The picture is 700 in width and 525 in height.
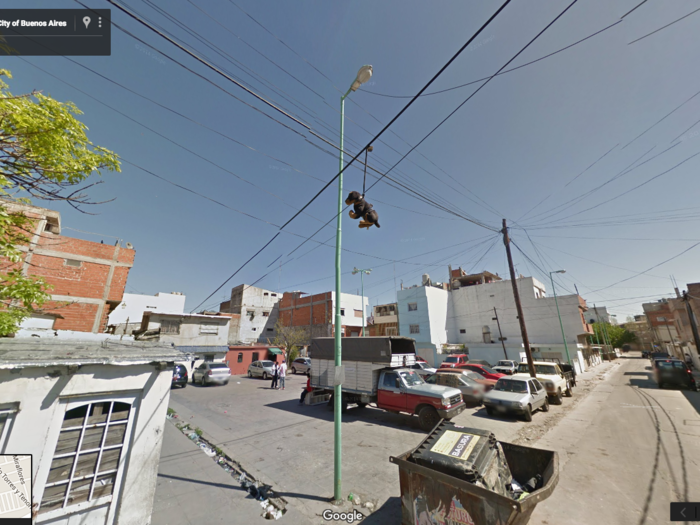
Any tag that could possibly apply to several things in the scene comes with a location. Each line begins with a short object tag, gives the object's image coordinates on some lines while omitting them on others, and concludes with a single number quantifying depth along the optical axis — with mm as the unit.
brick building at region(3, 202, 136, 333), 18156
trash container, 3094
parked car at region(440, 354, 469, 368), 25978
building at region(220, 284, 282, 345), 42566
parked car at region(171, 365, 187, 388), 19447
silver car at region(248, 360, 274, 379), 23922
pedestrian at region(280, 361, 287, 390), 19297
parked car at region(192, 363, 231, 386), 20203
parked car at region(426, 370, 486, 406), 12992
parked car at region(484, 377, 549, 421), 10758
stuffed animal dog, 5461
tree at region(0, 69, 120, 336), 4105
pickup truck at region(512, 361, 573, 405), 13945
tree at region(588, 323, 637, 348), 59188
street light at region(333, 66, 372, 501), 5129
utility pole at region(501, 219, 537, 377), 16209
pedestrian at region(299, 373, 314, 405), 13773
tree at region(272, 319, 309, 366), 31406
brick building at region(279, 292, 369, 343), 41500
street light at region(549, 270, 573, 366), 27639
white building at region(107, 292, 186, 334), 36562
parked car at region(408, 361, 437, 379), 19916
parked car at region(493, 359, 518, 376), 20484
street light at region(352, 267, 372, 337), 30253
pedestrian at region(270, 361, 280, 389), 18797
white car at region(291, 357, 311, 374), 28045
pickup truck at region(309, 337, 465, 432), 9799
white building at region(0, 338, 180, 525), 3650
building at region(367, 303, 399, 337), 41750
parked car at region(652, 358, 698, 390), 16969
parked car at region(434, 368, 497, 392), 13664
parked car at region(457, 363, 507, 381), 17031
